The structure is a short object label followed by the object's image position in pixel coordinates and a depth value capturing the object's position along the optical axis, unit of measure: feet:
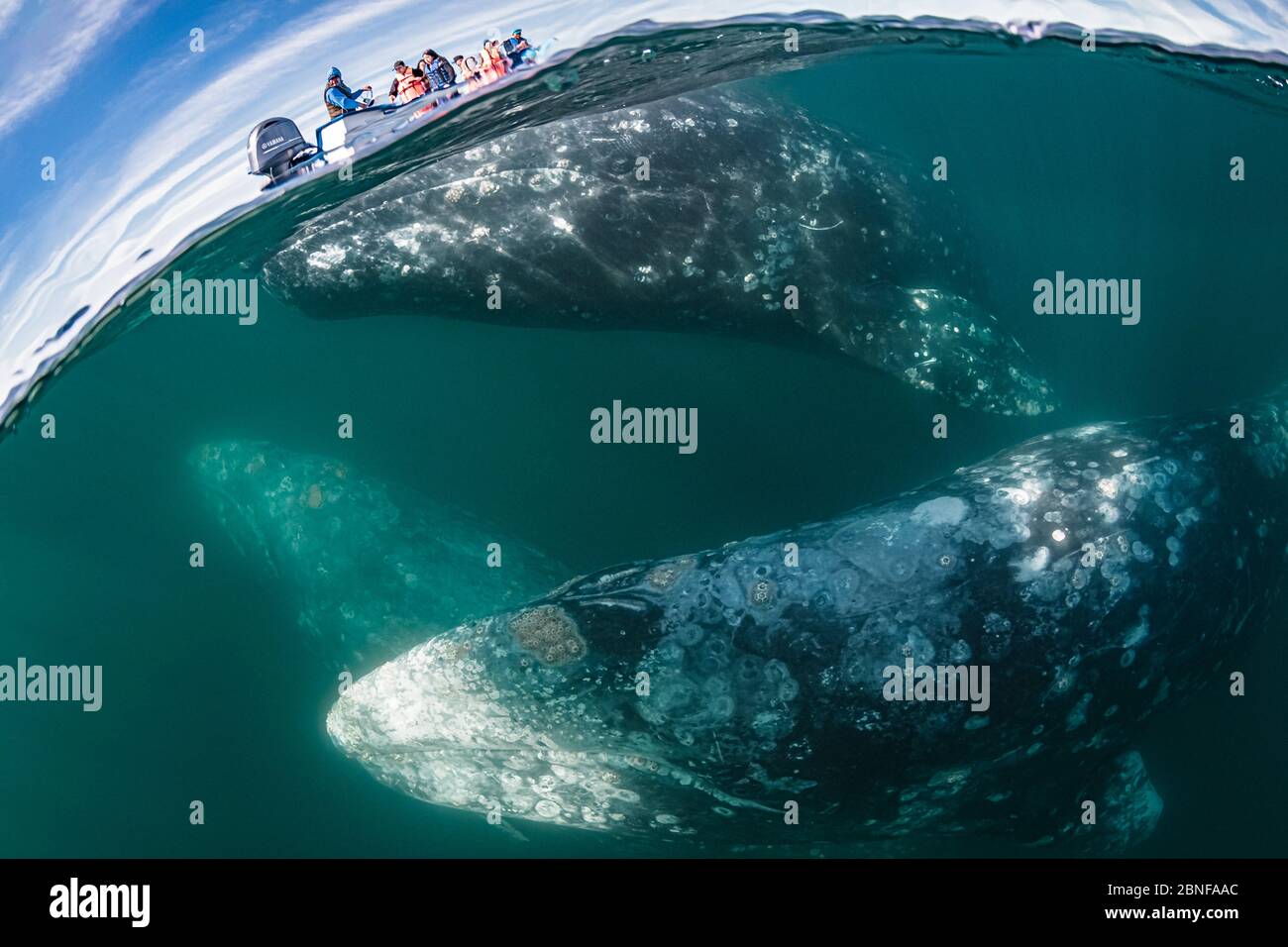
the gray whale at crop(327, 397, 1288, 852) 22.43
